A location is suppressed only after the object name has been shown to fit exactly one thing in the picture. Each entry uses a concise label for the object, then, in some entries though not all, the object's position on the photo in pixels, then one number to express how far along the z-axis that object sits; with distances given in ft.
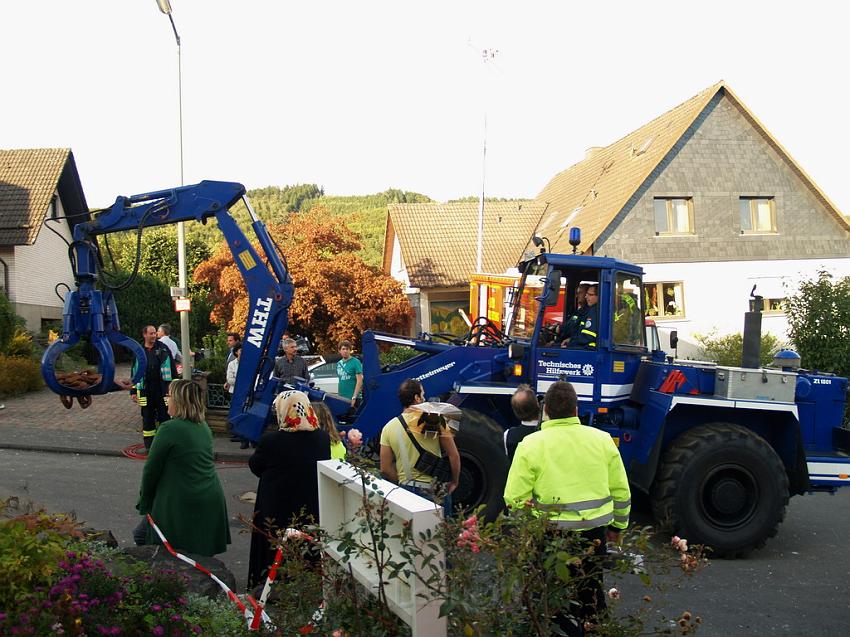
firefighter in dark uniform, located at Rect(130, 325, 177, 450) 38.32
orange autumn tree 66.54
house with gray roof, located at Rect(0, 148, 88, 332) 81.25
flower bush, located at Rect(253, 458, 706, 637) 9.43
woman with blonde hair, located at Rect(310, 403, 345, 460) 20.01
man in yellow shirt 20.86
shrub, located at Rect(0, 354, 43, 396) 60.85
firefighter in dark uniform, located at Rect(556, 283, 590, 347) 29.07
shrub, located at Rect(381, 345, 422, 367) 50.92
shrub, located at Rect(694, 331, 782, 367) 64.80
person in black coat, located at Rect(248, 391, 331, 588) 17.75
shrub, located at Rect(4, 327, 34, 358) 68.08
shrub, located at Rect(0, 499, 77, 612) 11.23
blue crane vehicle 26.81
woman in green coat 17.95
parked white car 51.88
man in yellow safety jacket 14.55
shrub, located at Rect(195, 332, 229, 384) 51.11
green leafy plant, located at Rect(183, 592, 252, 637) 11.55
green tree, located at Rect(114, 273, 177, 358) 107.55
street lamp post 51.84
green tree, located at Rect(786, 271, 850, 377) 50.03
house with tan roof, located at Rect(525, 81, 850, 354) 78.74
